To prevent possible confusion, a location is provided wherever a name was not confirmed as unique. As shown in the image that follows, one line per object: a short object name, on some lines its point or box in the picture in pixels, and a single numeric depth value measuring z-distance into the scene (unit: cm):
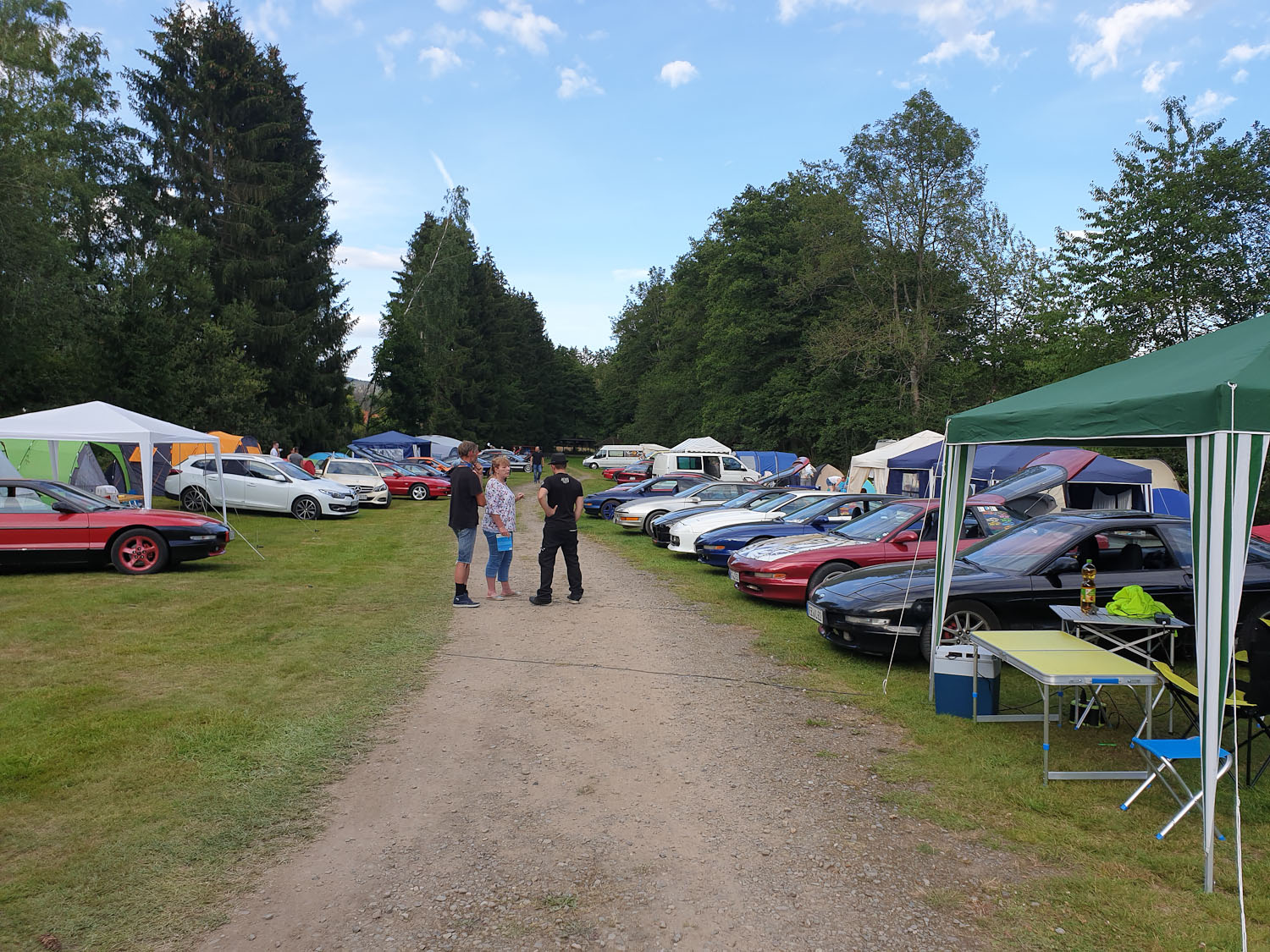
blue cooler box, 617
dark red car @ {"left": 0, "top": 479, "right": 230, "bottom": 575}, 1181
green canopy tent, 384
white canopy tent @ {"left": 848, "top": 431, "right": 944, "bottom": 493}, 2414
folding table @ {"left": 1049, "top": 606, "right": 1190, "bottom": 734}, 583
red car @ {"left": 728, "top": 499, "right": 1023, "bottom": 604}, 1038
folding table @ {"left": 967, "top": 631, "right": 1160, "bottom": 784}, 477
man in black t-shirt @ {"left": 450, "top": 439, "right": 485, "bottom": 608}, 1025
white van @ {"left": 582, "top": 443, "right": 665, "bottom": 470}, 5656
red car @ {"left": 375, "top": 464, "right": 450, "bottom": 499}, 3180
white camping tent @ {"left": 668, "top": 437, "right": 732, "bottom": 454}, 3506
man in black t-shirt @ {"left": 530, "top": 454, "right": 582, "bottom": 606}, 1055
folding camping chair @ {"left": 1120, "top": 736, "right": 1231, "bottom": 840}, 409
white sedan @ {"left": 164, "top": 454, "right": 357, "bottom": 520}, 2194
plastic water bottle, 600
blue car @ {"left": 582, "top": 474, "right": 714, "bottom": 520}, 2291
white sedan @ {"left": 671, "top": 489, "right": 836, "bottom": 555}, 1522
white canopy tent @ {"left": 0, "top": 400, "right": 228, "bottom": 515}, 1373
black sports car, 760
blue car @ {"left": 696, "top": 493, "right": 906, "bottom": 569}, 1331
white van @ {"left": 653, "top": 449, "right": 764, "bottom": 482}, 3344
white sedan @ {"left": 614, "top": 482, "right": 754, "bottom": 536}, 1989
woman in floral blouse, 1041
